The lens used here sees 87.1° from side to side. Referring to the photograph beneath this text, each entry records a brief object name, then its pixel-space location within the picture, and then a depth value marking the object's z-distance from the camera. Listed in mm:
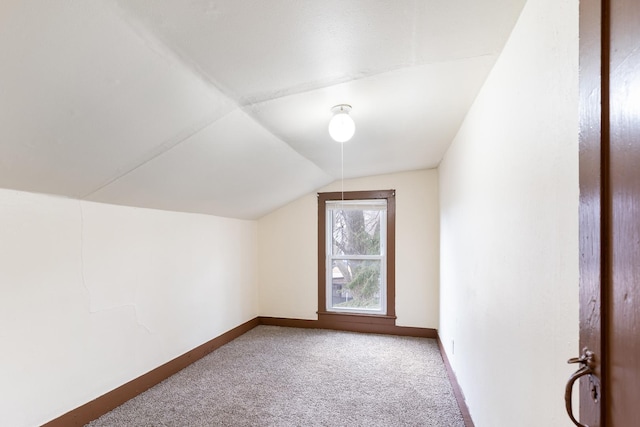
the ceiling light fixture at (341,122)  2051
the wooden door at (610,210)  590
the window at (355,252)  4363
